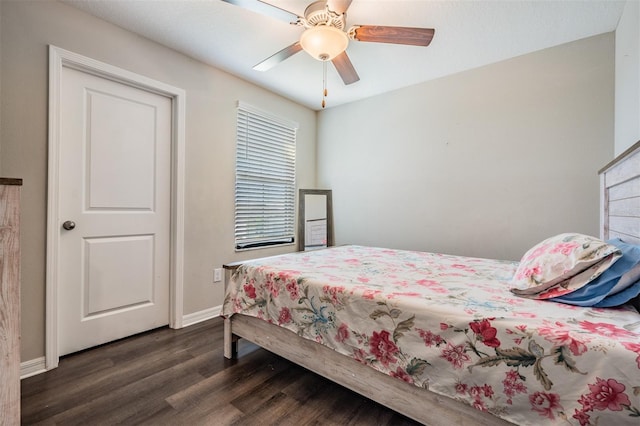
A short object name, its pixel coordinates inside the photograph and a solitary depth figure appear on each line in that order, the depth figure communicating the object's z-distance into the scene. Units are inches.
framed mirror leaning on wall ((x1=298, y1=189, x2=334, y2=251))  145.6
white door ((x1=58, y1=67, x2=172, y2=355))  78.5
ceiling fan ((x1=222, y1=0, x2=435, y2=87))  62.8
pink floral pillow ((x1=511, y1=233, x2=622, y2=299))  43.9
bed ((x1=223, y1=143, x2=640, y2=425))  33.6
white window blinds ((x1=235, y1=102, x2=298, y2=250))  120.0
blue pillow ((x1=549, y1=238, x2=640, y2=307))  42.2
